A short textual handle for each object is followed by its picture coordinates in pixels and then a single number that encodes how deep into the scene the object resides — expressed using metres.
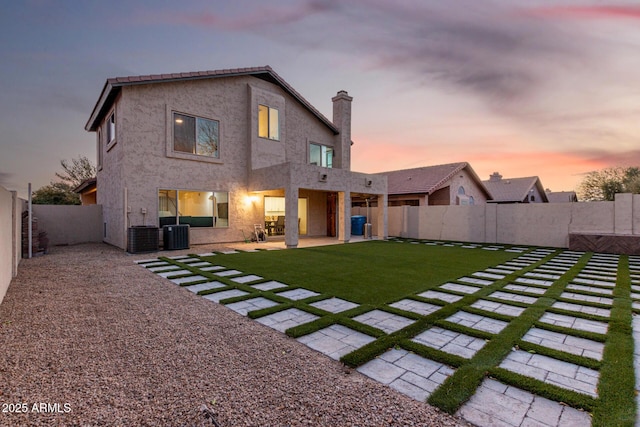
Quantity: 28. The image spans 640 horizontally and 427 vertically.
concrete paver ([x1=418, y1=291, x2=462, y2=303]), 4.48
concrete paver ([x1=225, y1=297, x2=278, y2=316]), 3.99
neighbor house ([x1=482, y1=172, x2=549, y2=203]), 22.67
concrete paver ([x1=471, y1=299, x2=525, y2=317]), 3.90
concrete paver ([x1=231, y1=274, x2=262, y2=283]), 5.56
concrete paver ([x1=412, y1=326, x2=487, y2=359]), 2.79
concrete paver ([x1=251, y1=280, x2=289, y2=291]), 5.06
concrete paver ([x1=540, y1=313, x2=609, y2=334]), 3.33
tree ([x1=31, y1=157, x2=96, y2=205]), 28.67
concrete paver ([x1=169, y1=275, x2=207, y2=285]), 5.52
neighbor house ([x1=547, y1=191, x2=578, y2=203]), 28.38
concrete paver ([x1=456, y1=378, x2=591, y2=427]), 1.83
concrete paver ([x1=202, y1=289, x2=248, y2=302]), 4.54
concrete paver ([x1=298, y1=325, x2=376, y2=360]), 2.80
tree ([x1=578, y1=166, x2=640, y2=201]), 25.94
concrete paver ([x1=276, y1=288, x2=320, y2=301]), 4.53
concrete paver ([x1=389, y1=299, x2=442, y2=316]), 3.89
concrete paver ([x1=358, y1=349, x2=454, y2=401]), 2.19
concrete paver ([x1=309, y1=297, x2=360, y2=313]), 3.97
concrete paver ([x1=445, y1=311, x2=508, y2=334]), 3.36
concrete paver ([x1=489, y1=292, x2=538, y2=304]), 4.44
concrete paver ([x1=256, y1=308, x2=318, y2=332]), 3.44
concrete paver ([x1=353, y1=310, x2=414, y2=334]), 3.35
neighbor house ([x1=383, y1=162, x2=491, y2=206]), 17.75
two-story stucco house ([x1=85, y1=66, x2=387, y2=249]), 9.95
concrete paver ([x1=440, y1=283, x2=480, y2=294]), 4.98
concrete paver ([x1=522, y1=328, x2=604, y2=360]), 2.76
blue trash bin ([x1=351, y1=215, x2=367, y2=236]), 15.82
